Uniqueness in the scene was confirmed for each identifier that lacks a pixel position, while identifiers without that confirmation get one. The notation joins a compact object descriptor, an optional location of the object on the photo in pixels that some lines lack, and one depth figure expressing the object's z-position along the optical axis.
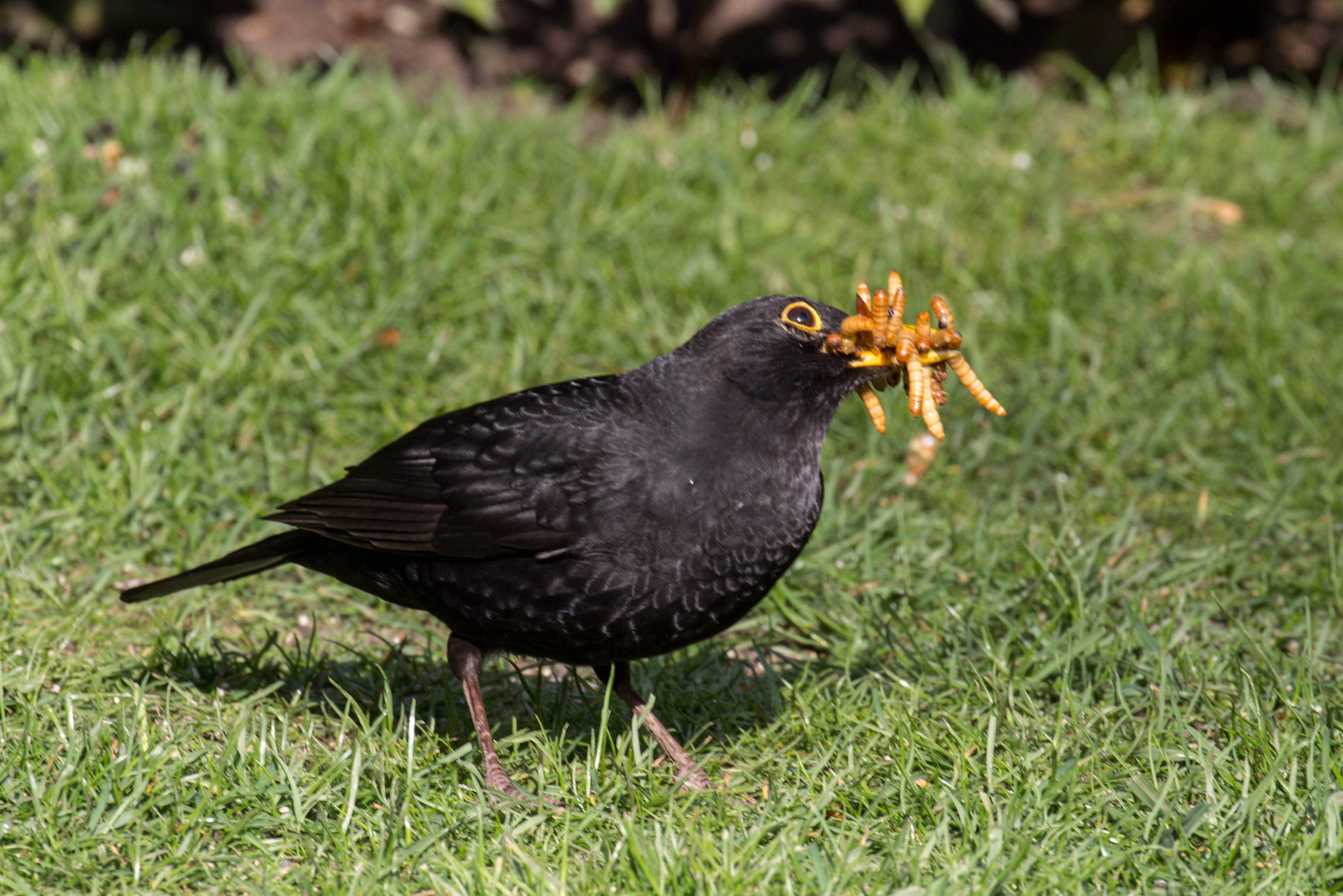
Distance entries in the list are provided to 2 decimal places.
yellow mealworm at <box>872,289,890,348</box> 6.30
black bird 6.42
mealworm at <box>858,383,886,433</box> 6.60
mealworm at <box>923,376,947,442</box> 6.05
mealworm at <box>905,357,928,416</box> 6.29
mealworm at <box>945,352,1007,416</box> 6.12
